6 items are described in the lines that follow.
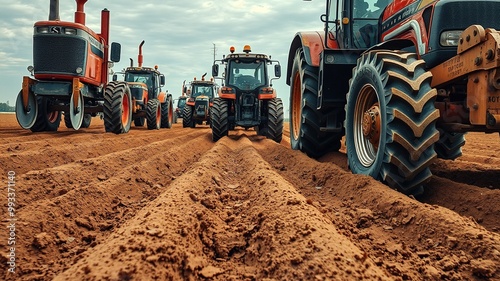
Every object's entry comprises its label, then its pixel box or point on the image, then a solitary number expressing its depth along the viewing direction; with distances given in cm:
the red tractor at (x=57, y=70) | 858
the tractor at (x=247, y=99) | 980
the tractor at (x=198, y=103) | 1744
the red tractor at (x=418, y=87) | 292
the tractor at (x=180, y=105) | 2620
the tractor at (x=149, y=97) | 1397
